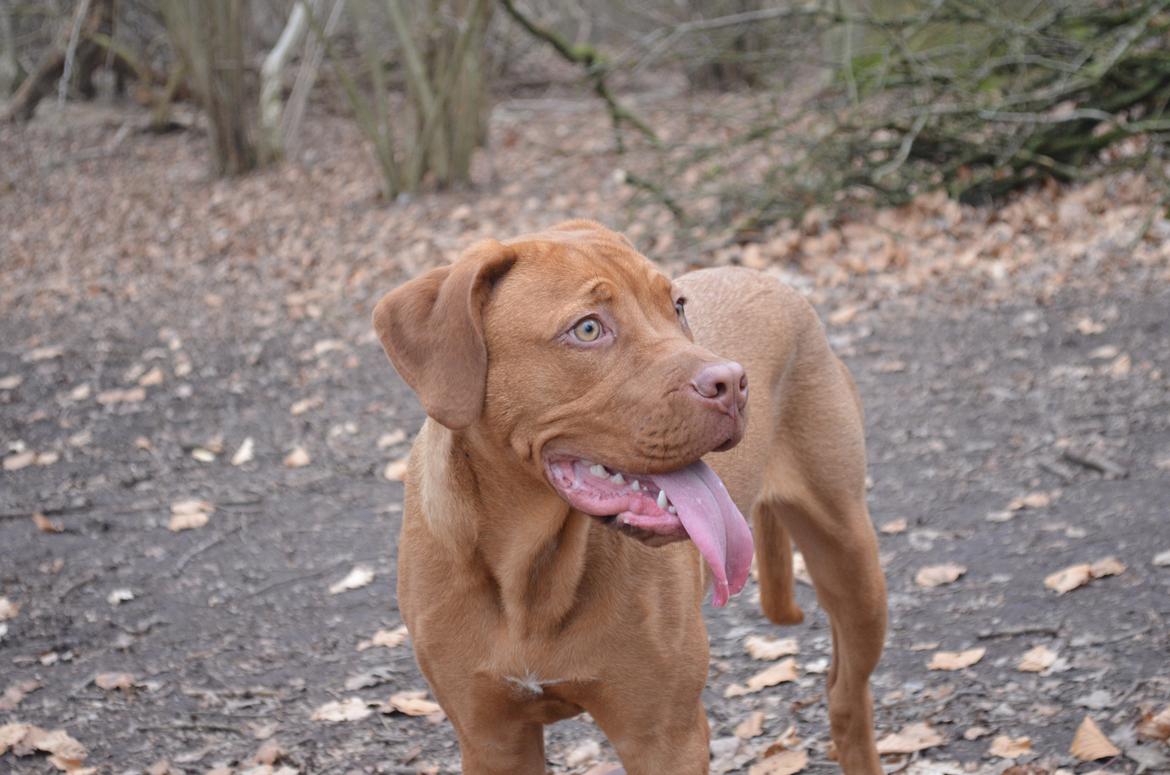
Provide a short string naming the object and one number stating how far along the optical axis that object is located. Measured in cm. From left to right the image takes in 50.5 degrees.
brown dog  267
